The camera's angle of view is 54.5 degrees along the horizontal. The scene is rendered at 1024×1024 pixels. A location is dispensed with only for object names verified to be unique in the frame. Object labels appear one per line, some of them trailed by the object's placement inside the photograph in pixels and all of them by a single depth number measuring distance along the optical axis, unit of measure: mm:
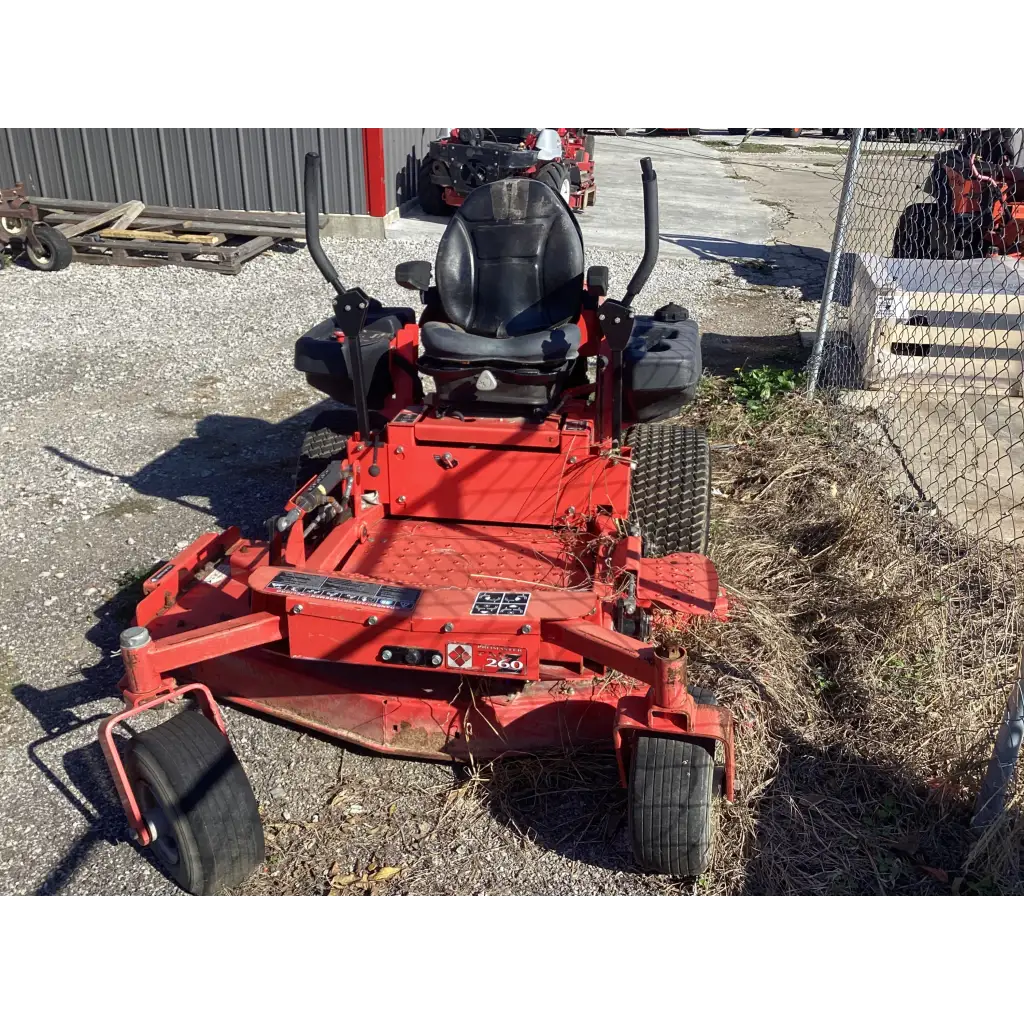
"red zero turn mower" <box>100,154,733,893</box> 2934
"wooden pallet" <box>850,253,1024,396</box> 6508
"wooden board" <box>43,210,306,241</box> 10898
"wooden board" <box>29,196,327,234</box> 11156
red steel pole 11203
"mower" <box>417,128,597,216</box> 11881
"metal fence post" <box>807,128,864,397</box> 6270
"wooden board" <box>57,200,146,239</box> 10516
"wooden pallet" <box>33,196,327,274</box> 10359
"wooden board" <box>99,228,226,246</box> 10641
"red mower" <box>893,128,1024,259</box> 8633
